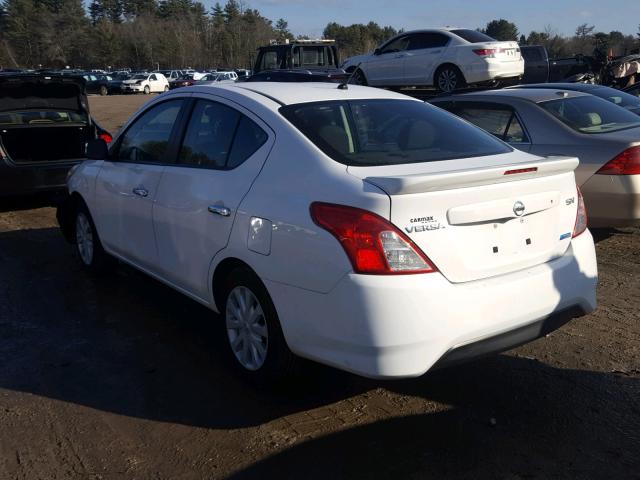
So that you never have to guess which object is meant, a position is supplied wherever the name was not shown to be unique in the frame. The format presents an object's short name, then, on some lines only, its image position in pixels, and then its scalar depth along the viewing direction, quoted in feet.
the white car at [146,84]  161.89
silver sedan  19.34
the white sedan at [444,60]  42.27
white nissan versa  9.92
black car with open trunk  27.66
